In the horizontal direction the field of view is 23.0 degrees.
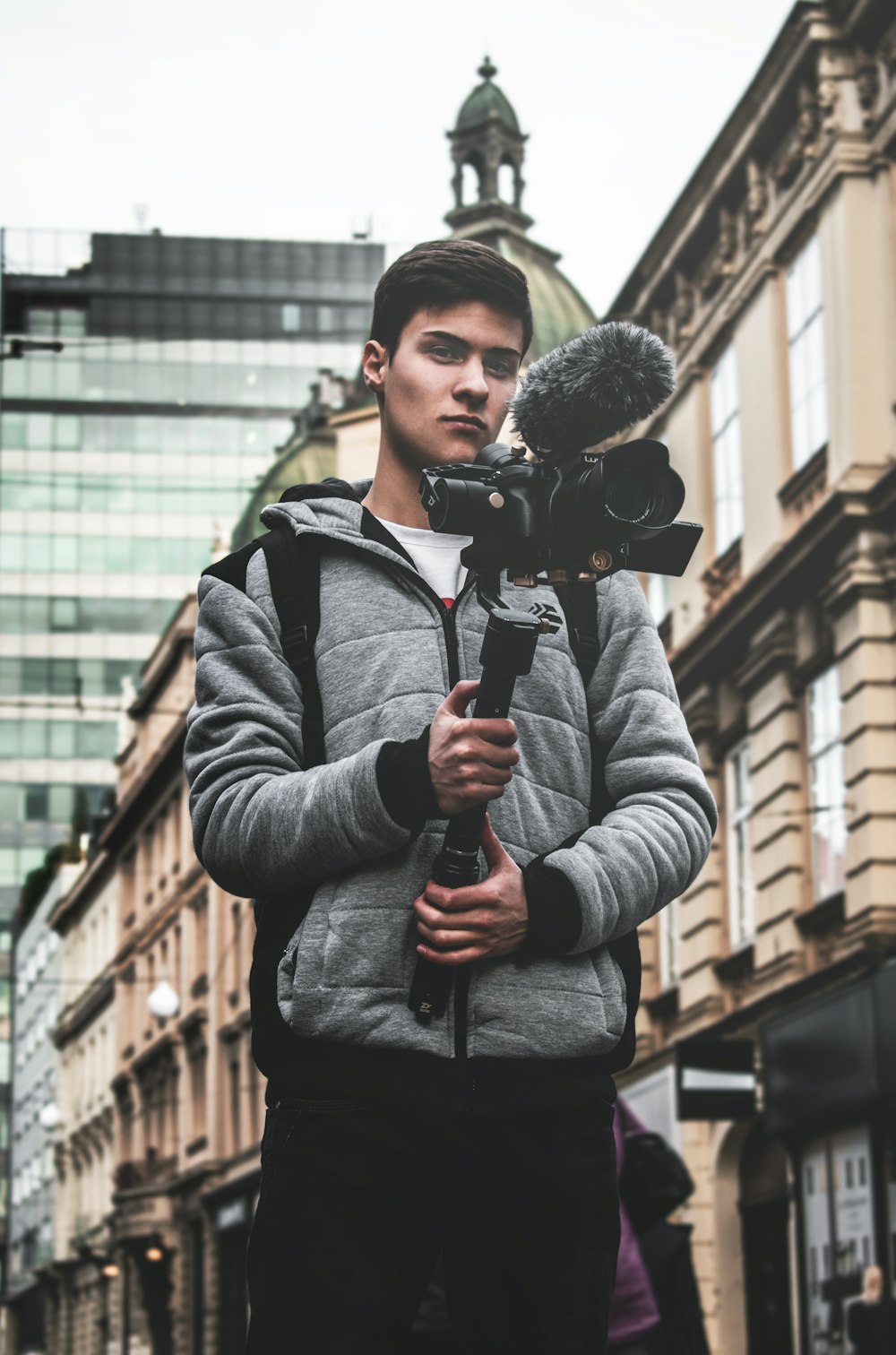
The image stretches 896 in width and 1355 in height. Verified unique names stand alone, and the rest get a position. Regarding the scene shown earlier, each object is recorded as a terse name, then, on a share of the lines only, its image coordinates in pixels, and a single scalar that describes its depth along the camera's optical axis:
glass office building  77.69
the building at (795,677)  16.59
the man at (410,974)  2.81
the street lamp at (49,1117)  53.44
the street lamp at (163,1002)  36.41
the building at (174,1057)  41.22
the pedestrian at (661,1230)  6.19
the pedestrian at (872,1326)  13.72
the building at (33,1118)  77.81
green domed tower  33.59
